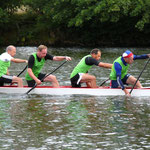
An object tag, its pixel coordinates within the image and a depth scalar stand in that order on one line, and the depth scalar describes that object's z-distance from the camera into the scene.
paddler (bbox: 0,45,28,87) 19.33
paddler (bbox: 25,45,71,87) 19.14
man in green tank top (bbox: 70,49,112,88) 18.83
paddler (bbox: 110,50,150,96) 18.34
